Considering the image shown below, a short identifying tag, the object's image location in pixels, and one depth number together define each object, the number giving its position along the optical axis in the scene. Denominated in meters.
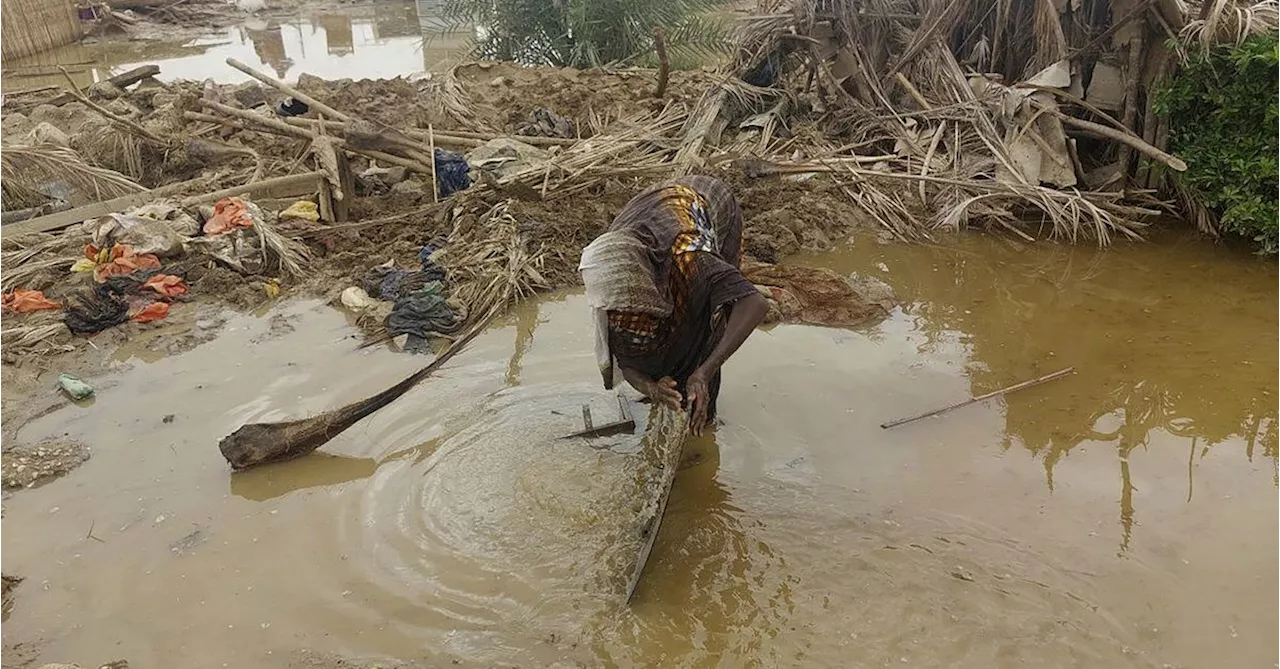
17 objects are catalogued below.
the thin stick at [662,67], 7.18
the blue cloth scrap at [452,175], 6.37
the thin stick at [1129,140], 5.41
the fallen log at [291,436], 3.63
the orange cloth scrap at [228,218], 5.74
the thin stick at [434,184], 6.22
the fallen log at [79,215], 5.71
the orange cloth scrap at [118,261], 5.30
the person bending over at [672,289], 2.83
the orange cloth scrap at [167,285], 5.18
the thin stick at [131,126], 6.74
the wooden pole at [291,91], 7.35
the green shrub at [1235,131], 5.13
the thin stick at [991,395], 3.93
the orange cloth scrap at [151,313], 4.94
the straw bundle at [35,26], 13.55
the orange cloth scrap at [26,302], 4.96
